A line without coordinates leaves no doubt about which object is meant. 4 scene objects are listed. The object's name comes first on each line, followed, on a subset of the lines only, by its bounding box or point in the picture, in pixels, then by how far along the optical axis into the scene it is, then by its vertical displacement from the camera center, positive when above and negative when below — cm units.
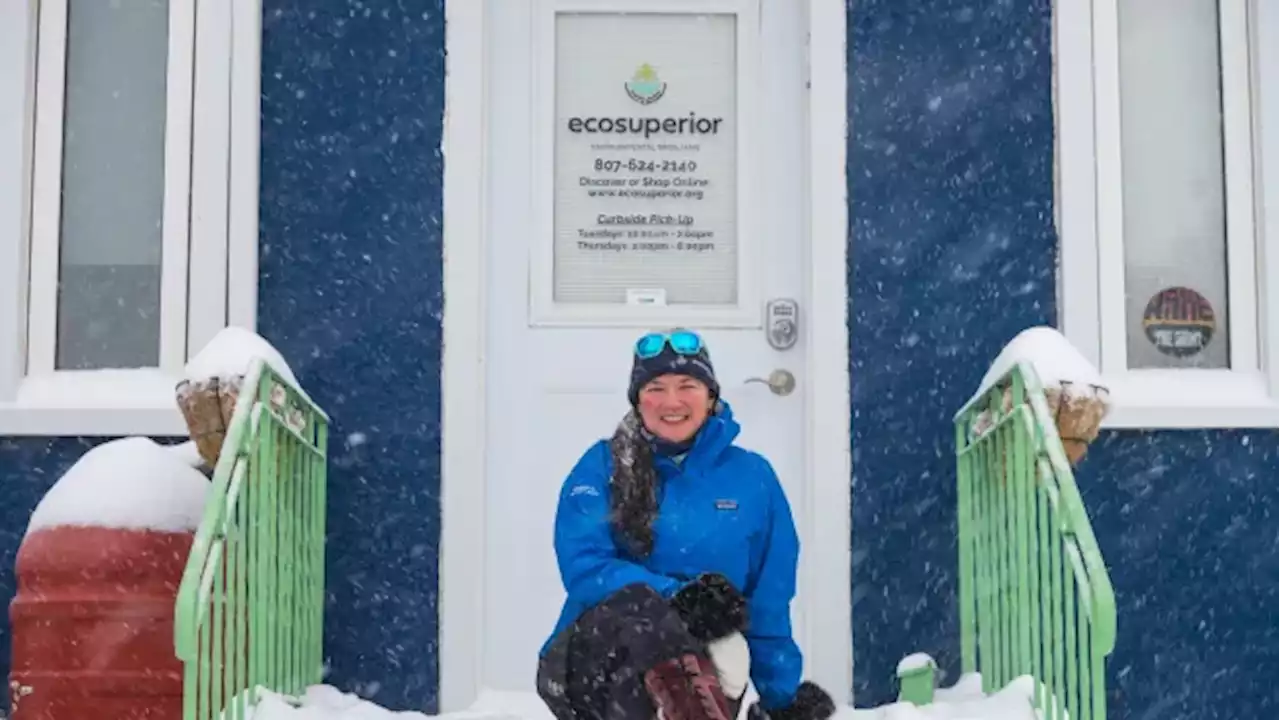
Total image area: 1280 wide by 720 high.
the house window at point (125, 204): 568 +75
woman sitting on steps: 414 -25
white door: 577 +73
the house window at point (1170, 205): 575 +76
